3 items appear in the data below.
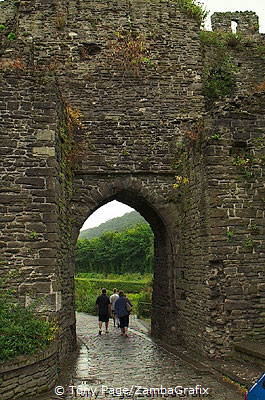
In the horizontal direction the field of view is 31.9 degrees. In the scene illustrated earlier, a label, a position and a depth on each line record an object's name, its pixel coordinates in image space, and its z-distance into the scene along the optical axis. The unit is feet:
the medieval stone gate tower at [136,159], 30.14
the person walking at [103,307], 47.57
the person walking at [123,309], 45.96
